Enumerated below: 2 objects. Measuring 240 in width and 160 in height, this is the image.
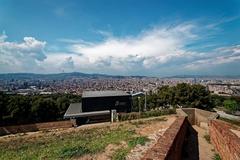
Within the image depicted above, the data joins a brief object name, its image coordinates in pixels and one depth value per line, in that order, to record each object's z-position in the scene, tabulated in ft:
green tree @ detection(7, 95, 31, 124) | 52.38
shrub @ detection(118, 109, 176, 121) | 31.82
